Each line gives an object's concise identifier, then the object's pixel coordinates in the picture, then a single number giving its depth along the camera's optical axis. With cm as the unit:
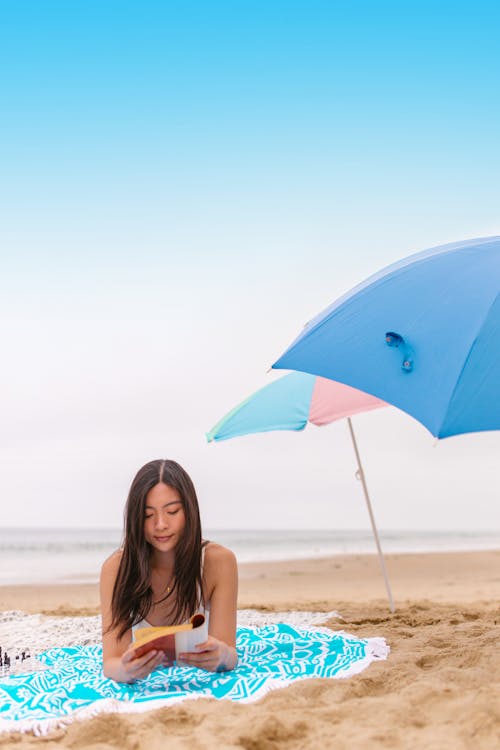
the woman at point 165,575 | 315
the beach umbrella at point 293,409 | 547
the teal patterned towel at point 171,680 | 272
